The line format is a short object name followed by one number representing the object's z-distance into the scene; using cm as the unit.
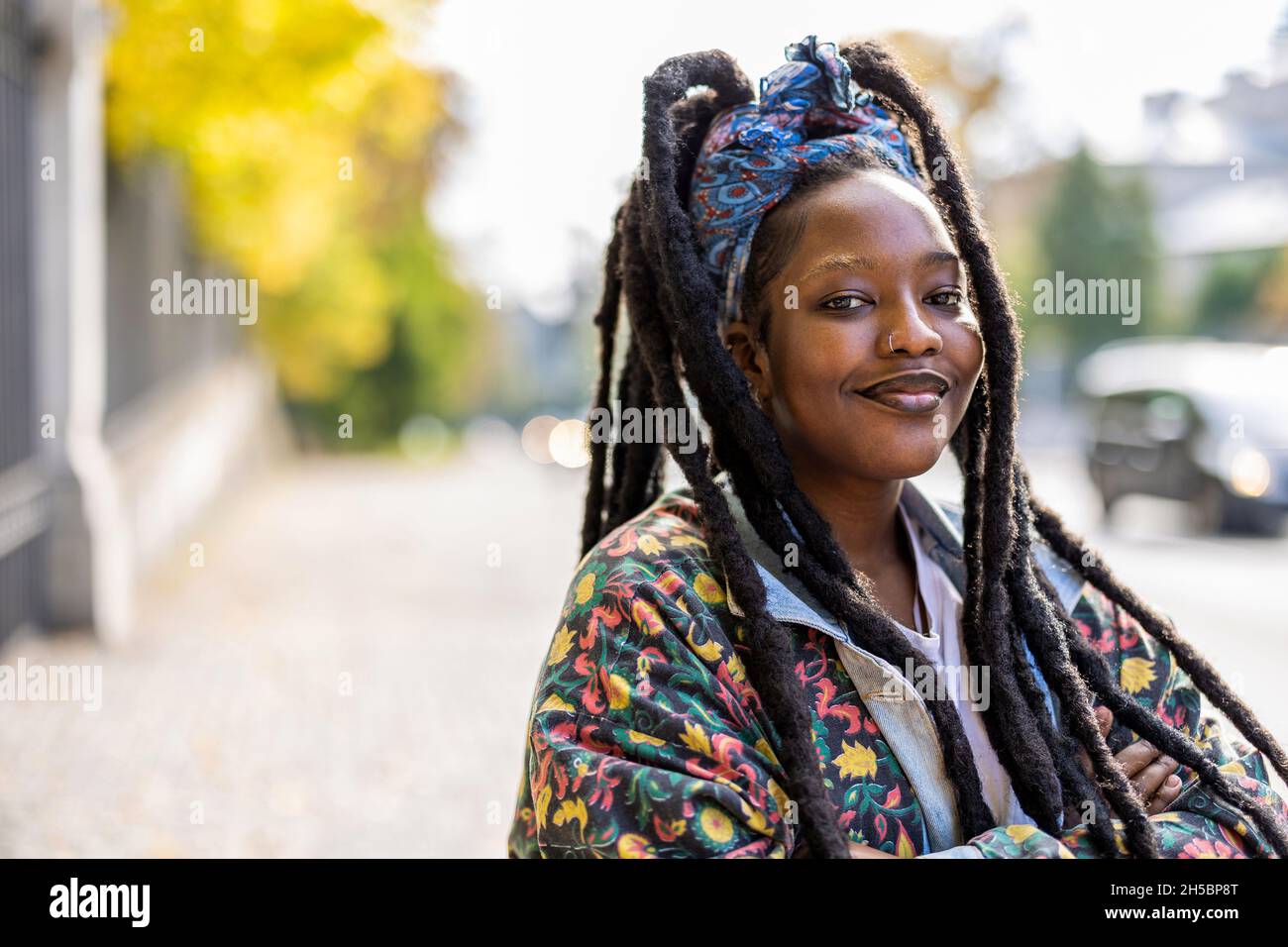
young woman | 178
